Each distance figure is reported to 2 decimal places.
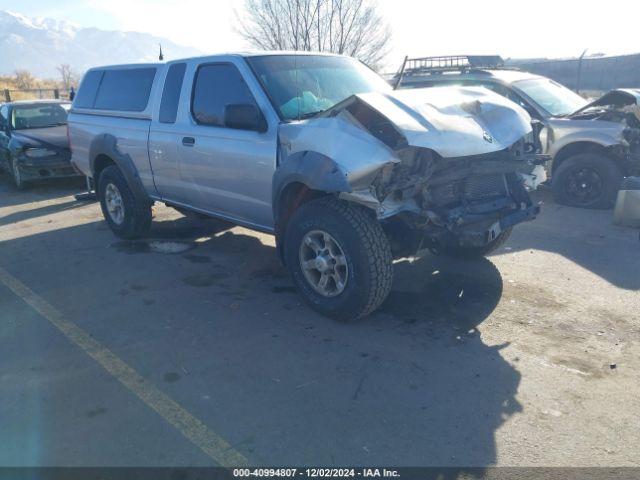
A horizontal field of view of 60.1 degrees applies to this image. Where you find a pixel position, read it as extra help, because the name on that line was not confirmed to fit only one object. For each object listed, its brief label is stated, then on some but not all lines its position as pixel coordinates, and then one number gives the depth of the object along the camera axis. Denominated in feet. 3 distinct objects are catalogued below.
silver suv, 24.52
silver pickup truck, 13.12
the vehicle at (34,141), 32.71
